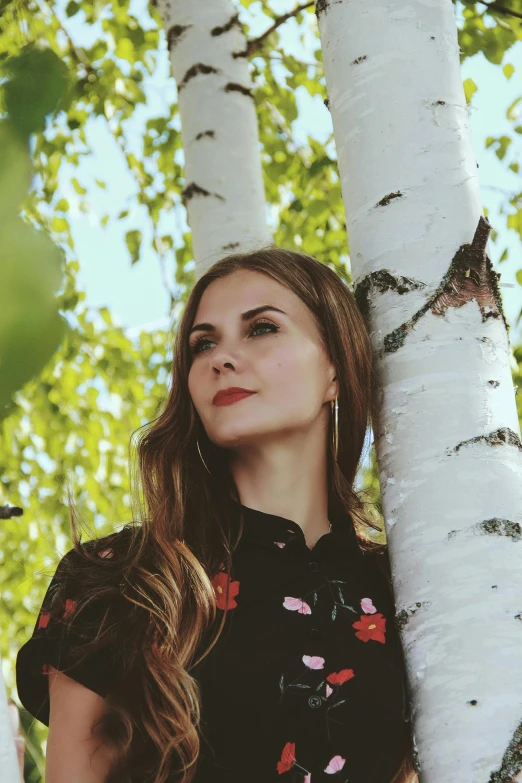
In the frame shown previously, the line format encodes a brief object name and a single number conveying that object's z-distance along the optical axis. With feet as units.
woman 5.22
